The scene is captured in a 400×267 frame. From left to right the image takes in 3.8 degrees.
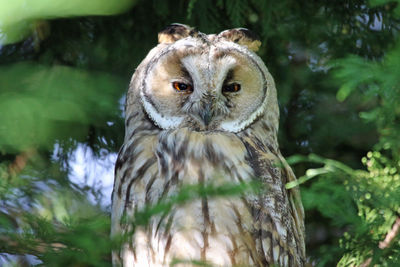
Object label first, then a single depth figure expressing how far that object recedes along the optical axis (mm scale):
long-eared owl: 4141
